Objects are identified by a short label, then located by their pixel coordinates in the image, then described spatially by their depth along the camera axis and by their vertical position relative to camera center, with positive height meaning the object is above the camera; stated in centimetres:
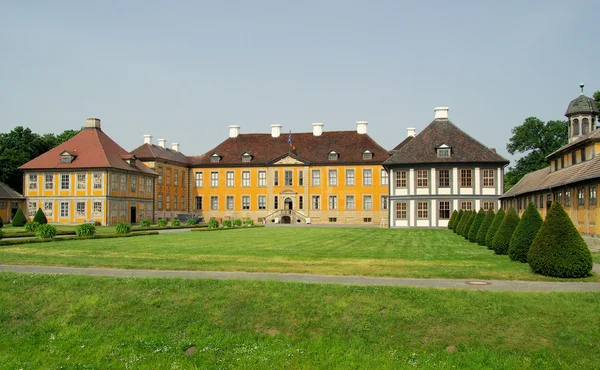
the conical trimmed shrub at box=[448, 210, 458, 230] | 4763 -170
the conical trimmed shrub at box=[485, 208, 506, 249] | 2584 -129
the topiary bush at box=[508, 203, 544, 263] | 1989 -126
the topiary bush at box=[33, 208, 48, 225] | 4488 -117
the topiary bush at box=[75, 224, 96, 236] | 3366 -162
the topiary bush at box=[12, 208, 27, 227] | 5184 -151
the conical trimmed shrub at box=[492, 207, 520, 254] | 2284 -136
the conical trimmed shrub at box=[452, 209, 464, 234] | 4386 -173
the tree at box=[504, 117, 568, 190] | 8144 +835
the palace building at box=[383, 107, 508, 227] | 5472 +157
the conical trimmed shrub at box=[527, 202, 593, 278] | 1595 -151
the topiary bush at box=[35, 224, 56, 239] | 3042 -155
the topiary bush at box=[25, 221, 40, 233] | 3644 -152
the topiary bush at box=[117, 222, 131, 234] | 3753 -176
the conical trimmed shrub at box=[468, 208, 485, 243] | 3198 -155
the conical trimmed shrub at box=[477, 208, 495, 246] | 2875 -144
